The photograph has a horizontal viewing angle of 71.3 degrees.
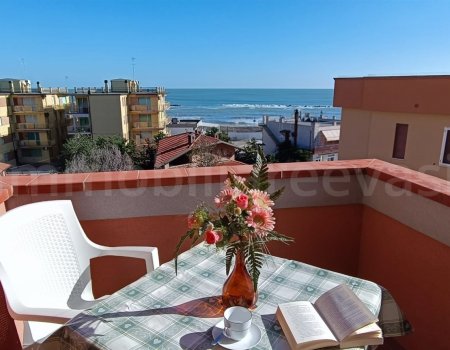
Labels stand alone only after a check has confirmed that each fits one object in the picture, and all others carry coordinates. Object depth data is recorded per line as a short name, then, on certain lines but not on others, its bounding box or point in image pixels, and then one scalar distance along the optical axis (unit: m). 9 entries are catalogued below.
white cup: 0.83
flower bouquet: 0.86
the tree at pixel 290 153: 17.98
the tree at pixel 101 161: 15.72
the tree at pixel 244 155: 14.34
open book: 0.81
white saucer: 0.82
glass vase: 0.98
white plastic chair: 1.16
